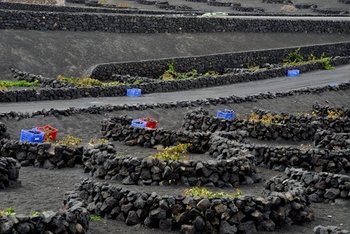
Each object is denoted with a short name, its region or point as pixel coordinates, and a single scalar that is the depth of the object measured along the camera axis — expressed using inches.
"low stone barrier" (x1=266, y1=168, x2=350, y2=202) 848.9
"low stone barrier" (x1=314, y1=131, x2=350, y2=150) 1070.7
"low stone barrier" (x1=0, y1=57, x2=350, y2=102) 1430.9
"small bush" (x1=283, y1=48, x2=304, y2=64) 2366.5
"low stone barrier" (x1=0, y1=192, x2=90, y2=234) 575.8
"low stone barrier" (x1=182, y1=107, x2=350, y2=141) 1213.1
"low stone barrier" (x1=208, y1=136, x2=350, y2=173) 960.3
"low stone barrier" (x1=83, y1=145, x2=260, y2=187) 840.9
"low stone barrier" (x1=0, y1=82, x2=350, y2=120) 1240.1
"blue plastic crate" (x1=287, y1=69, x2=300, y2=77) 2072.8
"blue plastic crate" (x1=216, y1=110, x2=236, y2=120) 1374.3
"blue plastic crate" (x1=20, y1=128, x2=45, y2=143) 1073.3
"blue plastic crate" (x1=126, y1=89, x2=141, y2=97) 1587.1
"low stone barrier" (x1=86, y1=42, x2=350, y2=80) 1868.0
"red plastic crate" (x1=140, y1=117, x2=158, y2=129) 1255.0
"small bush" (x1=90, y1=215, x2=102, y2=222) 733.3
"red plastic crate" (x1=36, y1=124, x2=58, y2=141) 1113.9
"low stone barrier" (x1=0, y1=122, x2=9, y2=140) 1109.3
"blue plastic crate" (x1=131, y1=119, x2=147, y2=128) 1226.0
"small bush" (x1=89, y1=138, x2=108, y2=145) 994.5
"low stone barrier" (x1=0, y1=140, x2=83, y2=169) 992.9
